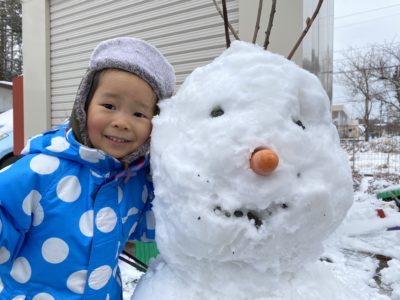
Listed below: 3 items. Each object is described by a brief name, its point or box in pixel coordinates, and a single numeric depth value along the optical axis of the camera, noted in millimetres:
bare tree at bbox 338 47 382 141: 16859
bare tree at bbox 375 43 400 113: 14958
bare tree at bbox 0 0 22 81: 19500
